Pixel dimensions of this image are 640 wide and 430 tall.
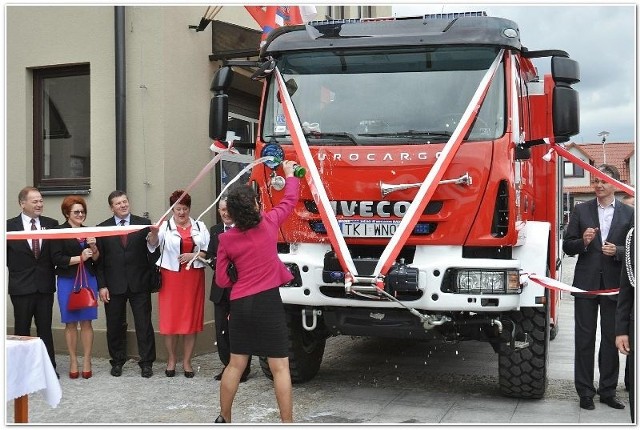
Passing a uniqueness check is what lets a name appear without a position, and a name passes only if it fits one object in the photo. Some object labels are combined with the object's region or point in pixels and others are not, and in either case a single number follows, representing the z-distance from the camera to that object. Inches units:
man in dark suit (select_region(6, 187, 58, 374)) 283.4
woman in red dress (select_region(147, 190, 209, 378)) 295.9
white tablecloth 172.2
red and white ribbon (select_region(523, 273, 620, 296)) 233.3
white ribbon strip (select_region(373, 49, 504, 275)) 224.4
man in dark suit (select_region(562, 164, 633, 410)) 245.0
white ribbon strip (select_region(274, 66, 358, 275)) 229.5
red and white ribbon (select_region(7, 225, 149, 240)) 235.9
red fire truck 227.0
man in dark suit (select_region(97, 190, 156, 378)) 296.2
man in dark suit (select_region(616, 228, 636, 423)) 179.2
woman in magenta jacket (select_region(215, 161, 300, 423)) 205.8
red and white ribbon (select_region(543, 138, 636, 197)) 246.7
